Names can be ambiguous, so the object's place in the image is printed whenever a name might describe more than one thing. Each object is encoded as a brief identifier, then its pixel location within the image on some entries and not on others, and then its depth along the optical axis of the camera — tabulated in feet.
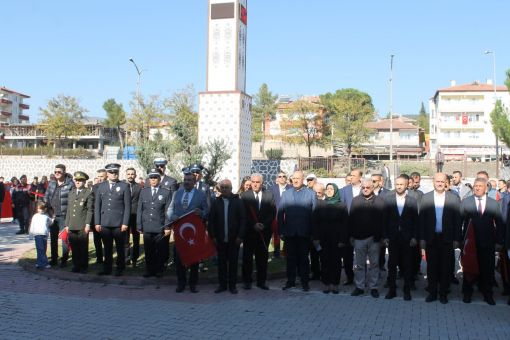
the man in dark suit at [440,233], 25.16
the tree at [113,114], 261.75
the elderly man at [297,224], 27.66
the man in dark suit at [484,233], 25.25
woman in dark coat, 27.45
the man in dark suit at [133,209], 31.83
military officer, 30.86
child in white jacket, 31.78
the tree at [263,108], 224.94
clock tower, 70.74
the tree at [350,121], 171.70
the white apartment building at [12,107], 330.95
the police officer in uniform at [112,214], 30.04
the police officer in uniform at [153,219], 29.25
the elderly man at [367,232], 26.35
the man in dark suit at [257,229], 28.12
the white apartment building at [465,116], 246.27
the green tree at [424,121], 383.04
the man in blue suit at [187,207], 27.43
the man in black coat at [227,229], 27.14
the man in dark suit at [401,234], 25.95
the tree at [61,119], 192.65
